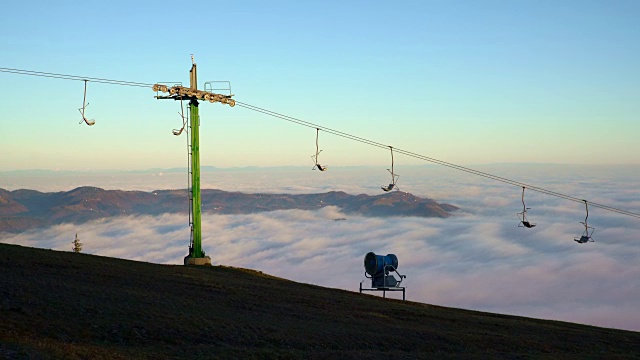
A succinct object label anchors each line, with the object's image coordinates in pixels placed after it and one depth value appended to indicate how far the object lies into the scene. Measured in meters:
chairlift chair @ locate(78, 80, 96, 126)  41.44
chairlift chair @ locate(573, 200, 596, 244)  52.76
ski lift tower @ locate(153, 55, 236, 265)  56.31
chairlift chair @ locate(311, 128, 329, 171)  49.23
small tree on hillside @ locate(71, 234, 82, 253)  108.14
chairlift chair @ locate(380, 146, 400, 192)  45.00
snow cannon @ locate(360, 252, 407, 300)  60.62
